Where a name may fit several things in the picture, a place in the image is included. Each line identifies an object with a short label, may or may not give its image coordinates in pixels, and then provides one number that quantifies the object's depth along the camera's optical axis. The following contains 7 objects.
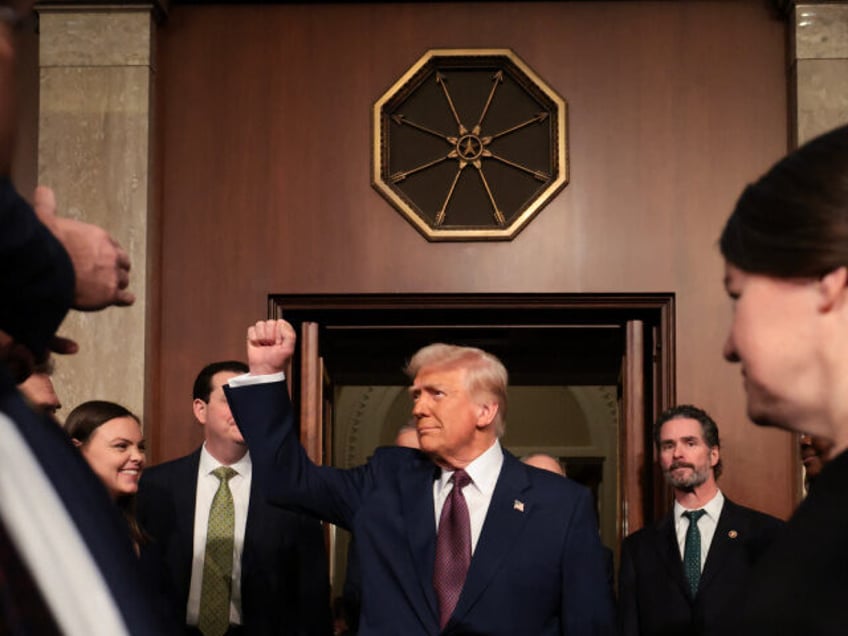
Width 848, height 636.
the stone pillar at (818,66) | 6.25
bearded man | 5.38
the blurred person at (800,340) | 1.11
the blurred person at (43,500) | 0.71
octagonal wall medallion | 6.47
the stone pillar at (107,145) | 6.20
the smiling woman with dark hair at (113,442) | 4.57
